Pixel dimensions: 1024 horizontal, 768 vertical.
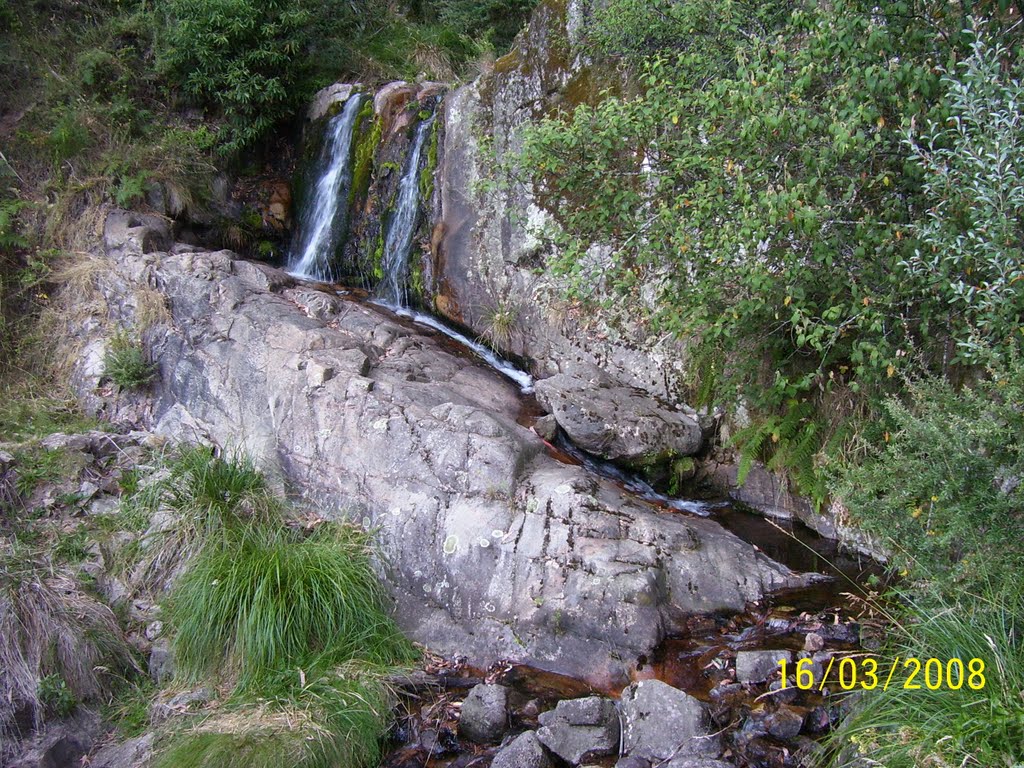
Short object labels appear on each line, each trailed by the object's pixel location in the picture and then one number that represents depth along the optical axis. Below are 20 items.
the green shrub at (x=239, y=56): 11.17
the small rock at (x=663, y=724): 4.60
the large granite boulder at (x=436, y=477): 5.89
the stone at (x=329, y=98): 11.91
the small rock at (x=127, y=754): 5.10
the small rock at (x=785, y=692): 4.90
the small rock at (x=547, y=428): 7.68
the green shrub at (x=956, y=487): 4.13
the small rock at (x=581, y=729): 4.76
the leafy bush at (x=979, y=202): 4.26
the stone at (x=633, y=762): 4.54
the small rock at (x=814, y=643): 5.32
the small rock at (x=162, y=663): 5.73
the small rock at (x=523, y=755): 4.64
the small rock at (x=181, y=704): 5.42
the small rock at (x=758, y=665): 5.16
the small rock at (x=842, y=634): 5.39
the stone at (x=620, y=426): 7.66
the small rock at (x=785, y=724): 4.60
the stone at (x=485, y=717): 5.12
